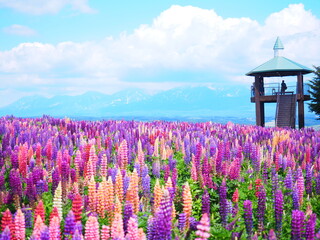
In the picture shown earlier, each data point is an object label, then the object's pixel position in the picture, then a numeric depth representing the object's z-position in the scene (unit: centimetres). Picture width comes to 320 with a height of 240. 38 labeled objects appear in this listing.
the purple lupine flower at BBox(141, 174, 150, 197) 615
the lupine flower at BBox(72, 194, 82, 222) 441
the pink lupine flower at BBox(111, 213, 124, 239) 367
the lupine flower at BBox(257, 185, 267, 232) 553
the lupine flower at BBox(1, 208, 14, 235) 403
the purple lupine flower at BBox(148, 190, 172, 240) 400
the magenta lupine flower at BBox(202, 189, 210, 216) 526
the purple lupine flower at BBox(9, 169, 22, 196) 609
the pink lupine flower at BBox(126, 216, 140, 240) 366
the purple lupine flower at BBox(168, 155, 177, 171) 794
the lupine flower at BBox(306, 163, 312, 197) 752
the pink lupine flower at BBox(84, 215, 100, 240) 385
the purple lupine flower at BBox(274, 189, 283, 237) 539
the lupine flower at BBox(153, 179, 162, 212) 534
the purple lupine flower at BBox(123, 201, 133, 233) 474
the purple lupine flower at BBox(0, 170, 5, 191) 631
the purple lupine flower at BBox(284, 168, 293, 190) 720
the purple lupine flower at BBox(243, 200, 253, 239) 504
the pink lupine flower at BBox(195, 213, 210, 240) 310
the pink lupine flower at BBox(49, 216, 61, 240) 376
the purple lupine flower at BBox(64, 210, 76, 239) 400
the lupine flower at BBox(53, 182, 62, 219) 461
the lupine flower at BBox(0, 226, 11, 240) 357
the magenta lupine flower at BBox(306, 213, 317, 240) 438
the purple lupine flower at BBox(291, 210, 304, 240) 447
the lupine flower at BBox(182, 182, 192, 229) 458
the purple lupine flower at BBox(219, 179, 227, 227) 545
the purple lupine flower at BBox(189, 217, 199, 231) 452
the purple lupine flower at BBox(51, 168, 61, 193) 630
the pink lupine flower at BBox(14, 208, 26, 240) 403
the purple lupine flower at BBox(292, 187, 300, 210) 612
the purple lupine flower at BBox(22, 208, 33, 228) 493
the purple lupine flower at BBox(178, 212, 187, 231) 462
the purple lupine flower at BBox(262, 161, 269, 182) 814
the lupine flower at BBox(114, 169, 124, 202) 586
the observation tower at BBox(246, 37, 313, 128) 3475
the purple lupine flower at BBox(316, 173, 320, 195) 752
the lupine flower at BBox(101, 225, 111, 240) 407
